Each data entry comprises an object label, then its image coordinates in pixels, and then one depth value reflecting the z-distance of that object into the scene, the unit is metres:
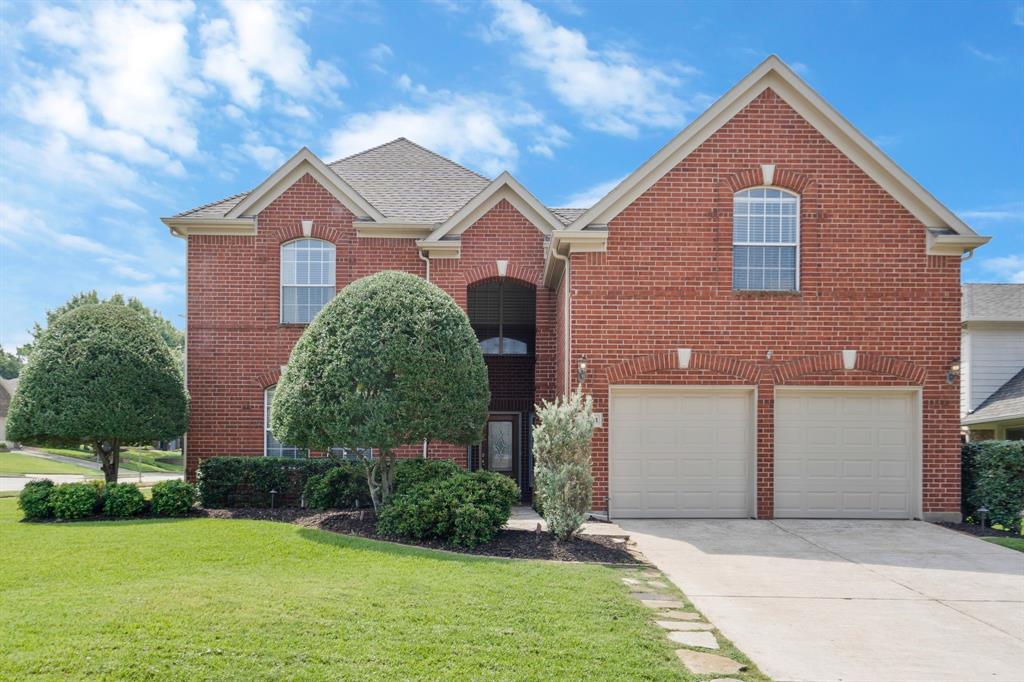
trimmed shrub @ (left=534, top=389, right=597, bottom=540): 10.01
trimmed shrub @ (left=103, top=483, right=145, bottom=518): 12.76
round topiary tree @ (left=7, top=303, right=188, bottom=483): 13.36
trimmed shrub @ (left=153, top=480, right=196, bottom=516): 12.81
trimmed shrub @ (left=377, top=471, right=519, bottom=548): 9.98
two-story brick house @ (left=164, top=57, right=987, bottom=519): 13.10
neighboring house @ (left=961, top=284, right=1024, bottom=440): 20.70
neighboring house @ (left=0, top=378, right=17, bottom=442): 48.78
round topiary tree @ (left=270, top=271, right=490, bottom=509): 11.16
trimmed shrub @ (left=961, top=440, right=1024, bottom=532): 12.85
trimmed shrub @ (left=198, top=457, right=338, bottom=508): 14.31
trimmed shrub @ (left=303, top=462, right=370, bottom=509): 13.17
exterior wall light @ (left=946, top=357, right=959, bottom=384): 13.19
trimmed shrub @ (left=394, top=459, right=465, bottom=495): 11.80
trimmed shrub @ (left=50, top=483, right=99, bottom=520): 12.57
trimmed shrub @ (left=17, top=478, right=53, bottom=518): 12.70
